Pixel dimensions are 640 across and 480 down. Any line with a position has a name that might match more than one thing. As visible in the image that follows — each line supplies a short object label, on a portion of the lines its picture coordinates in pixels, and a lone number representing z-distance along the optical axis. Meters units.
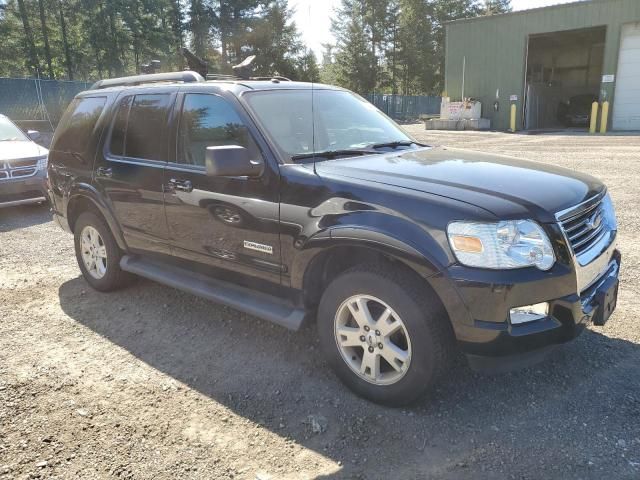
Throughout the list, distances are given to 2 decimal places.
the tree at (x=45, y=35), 40.25
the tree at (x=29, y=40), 39.47
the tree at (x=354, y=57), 52.19
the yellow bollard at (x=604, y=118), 22.61
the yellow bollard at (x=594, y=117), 22.55
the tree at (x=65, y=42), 42.03
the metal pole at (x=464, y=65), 27.36
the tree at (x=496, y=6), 59.34
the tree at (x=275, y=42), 43.59
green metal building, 22.89
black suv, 2.59
